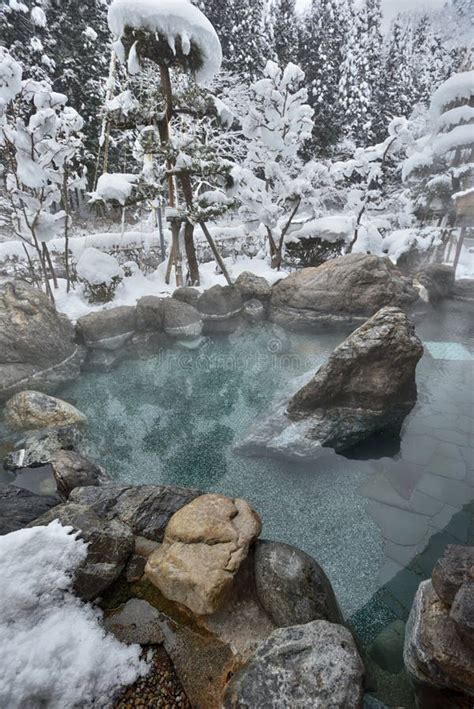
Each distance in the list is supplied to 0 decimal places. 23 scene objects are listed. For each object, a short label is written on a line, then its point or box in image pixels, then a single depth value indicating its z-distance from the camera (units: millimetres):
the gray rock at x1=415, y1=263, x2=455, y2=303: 10508
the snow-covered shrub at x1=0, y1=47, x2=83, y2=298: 6707
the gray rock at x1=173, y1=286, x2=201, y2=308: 9719
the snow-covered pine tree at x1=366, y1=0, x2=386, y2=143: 21422
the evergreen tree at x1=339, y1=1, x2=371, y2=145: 20375
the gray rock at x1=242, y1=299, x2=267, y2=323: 9984
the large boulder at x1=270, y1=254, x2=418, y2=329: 9008
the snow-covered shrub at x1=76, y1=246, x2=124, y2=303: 9288
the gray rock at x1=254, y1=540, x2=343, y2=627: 2518
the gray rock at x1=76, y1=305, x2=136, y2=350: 8180
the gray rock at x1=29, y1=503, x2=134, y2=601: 2416
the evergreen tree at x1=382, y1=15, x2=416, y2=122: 21641
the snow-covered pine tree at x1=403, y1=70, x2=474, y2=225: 9180
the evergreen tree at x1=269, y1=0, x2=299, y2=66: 20969
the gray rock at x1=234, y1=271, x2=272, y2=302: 10320
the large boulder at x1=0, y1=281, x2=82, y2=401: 6574
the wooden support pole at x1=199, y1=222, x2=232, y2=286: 9509
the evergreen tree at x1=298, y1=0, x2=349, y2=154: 20734
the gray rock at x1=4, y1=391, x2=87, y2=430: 5344
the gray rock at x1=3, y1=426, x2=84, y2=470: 4727
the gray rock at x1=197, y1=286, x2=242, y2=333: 9625
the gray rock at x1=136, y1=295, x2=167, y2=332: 8828
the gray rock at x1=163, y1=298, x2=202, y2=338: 9008
